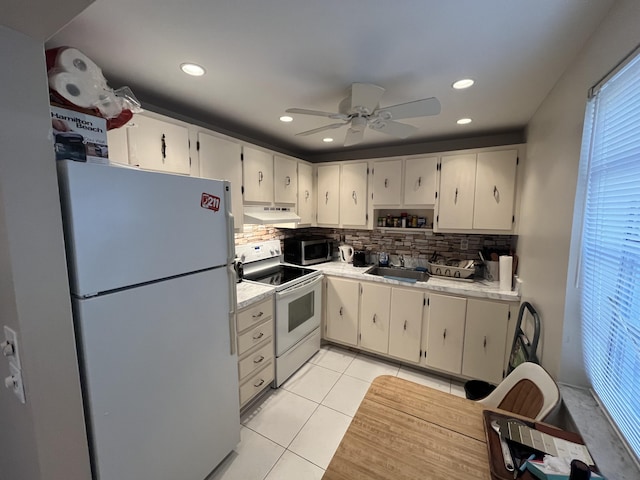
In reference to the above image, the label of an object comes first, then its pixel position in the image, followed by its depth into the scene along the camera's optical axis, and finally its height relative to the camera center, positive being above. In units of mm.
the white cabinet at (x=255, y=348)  1915 -1047
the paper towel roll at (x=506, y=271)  2223 -466
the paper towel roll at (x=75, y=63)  999 +630
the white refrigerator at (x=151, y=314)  958 -444
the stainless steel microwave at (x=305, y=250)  3072 -398
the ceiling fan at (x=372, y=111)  1488 +668
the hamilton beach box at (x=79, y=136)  971 +335
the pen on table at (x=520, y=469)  834 -834
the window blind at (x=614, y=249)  909 -119
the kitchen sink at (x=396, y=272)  2902 -638
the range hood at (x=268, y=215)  2391 +41
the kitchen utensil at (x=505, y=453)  859 -835
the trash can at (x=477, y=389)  2018 -1393
